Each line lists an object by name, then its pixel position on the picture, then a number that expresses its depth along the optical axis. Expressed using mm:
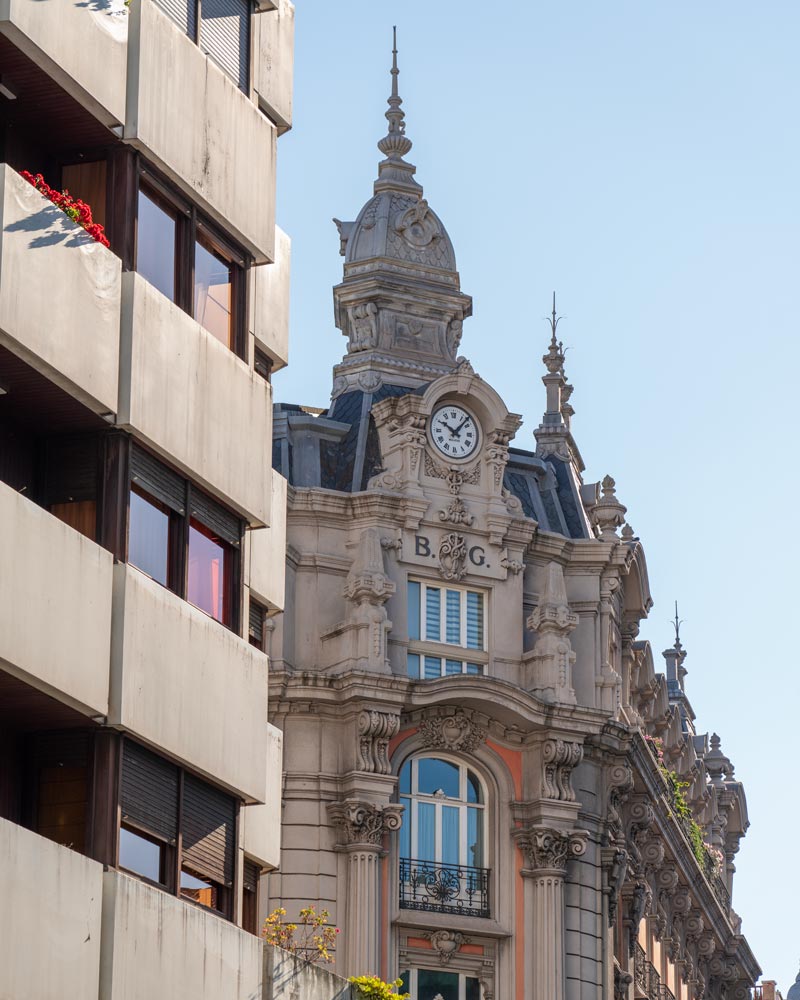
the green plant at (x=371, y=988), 30547
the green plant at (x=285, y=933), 31042
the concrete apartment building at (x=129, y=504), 24594
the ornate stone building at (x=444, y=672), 51344
